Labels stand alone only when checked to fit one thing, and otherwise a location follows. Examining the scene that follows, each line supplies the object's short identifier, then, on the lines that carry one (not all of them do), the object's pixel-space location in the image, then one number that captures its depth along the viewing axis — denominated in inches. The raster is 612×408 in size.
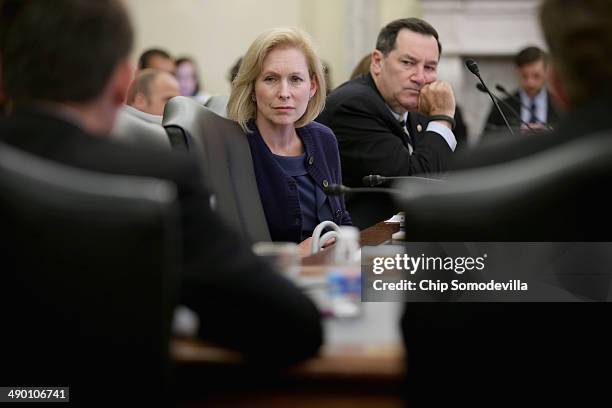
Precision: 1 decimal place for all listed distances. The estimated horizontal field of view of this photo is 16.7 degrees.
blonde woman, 272.6
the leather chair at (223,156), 234.2
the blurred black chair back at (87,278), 107.9
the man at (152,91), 414.3
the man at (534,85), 532.6
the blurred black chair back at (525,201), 111.9
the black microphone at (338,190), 210.3
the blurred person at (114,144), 117.6
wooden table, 121.6
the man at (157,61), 503.5
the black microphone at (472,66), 299.1
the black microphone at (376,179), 240.8
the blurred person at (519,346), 116.9
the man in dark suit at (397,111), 333.6
